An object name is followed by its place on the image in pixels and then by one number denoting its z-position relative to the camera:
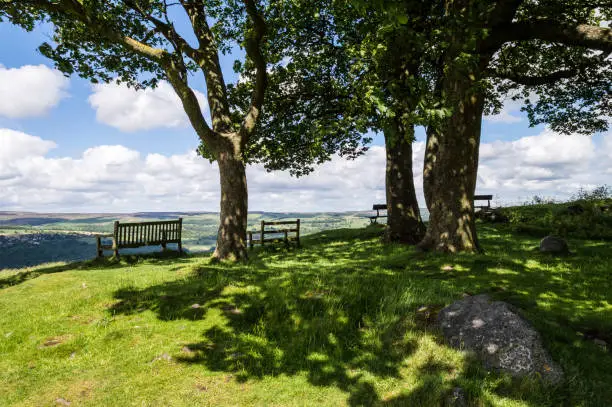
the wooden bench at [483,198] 26.22
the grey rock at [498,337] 5.07
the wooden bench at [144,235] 18.73
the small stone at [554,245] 12.45
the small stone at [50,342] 6.64
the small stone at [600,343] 5.85
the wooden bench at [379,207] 26.48
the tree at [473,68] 10.16
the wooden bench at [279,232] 20.62
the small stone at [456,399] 4.57
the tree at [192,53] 13.51
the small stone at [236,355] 6.04
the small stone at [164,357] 5.96
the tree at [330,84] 13.20
